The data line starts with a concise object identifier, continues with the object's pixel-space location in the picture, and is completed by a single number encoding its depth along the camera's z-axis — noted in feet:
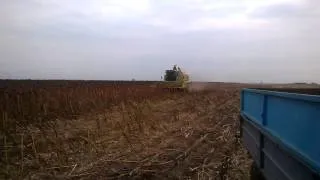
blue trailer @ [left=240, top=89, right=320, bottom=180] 5.53
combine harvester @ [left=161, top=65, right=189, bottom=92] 67.63
